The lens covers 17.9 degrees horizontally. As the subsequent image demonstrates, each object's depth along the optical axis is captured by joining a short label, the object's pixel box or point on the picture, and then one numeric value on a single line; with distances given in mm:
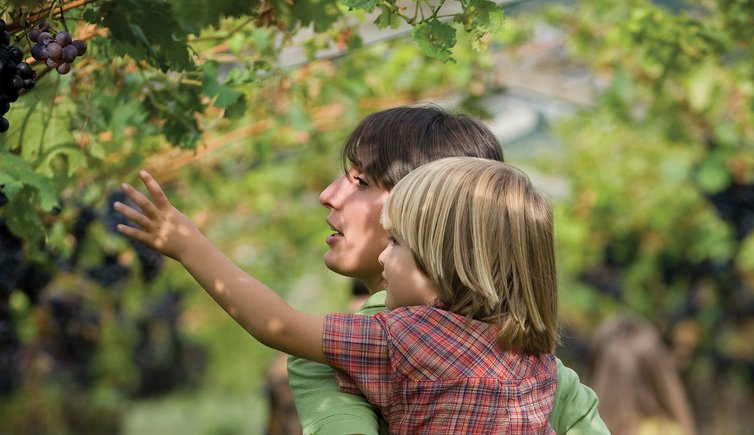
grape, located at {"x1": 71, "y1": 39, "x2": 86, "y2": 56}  4257
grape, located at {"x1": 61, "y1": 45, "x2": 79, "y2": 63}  4219
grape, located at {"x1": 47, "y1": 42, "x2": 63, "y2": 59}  4195
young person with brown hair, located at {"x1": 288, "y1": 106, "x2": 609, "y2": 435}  4763
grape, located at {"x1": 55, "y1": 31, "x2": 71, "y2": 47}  4205
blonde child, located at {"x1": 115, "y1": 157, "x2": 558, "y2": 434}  4212
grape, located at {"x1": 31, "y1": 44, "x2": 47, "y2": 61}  4202
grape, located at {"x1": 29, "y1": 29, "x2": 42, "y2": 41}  4275
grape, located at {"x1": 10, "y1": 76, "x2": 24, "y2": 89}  4150
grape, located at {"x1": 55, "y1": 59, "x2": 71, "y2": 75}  4247
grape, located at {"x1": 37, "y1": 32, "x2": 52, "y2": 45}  4230
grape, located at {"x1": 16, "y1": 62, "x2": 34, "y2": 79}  4171
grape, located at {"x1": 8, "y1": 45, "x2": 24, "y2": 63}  4153
